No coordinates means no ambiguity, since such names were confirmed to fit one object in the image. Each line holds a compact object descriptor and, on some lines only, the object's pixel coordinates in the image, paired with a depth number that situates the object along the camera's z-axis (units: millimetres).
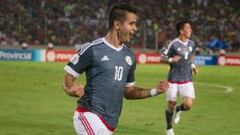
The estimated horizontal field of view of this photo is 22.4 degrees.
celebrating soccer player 7148
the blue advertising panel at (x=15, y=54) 41303
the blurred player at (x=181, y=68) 15266
